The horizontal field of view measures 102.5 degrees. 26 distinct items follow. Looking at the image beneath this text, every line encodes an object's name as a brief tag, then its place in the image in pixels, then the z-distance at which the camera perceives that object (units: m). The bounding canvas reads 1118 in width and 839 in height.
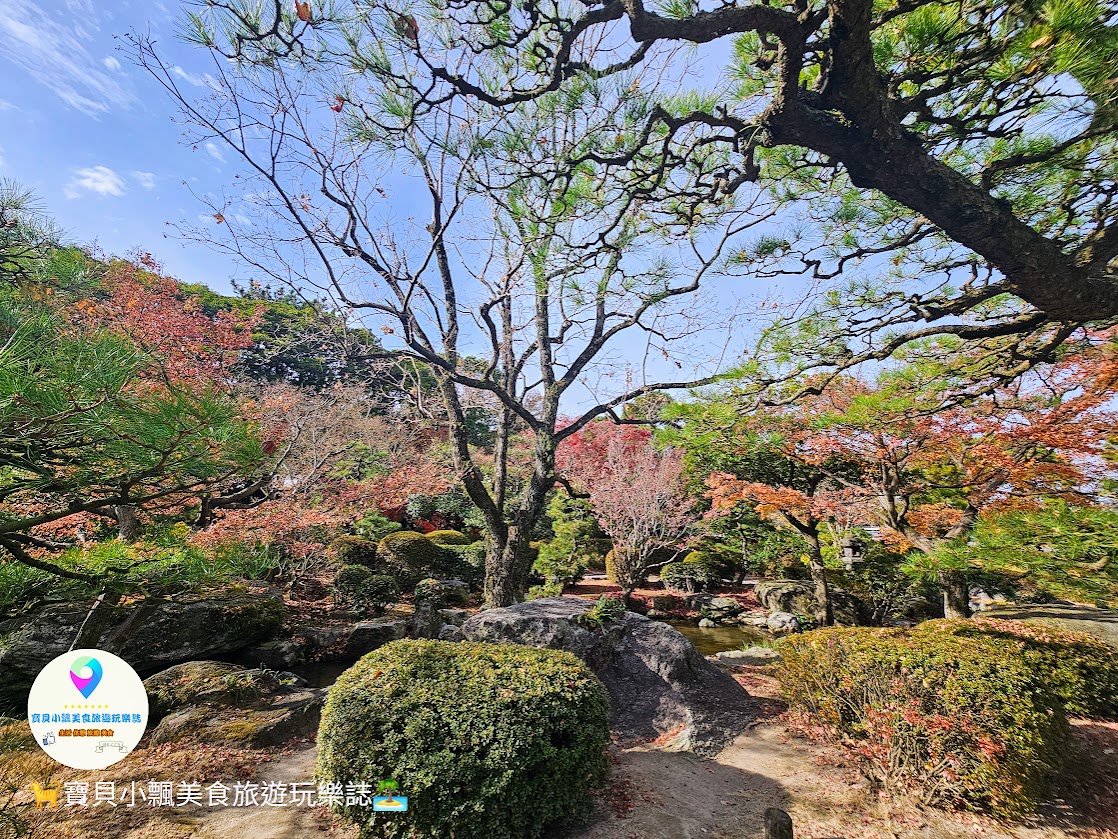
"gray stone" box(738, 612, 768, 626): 9.58
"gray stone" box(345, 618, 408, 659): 6.91
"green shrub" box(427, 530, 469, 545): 12.13
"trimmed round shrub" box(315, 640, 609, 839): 2.50
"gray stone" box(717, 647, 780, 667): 6.88
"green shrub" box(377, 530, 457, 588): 10.56
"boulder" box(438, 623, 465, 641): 5.07
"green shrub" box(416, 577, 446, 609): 9.38
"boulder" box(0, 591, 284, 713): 4.55
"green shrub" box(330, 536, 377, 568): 10.10
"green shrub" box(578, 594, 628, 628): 5.18
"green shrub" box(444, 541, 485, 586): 10.95
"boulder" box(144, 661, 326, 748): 3.98
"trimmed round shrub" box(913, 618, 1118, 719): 4.18
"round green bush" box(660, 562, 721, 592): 11.82
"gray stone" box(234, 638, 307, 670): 6.16
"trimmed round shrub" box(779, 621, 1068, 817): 2.84
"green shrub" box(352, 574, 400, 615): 8.85
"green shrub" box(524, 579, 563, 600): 9.04
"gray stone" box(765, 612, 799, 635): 8.56
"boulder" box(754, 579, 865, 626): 8.50
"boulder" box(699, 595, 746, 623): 10.03
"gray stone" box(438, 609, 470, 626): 7.49
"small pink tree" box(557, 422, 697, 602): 9.66
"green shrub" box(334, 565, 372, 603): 8.95
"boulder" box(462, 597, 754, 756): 4.36
